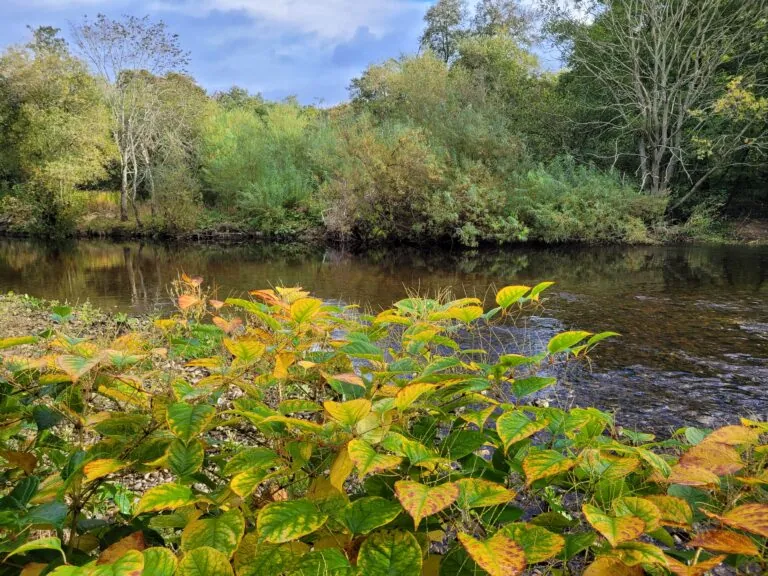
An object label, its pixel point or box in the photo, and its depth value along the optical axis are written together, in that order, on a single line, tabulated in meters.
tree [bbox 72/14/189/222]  24.67
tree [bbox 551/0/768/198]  19.59
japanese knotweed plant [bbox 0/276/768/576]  0.80
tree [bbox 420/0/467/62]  42.41
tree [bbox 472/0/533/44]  37.00
